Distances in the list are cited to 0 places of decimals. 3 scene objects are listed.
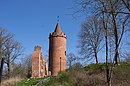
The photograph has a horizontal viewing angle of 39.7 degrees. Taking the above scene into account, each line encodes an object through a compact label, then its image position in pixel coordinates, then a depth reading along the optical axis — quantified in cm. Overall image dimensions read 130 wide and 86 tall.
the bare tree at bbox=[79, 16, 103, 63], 2976
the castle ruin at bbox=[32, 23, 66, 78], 3175
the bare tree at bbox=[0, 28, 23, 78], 3628
